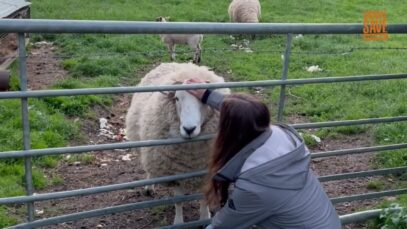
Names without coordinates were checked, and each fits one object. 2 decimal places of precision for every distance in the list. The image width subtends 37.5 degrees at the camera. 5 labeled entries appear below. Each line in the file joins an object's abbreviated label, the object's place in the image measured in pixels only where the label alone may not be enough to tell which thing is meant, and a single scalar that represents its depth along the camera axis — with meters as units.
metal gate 2.85
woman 2.65
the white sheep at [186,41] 9.88
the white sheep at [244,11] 13.12
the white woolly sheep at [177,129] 3.82
